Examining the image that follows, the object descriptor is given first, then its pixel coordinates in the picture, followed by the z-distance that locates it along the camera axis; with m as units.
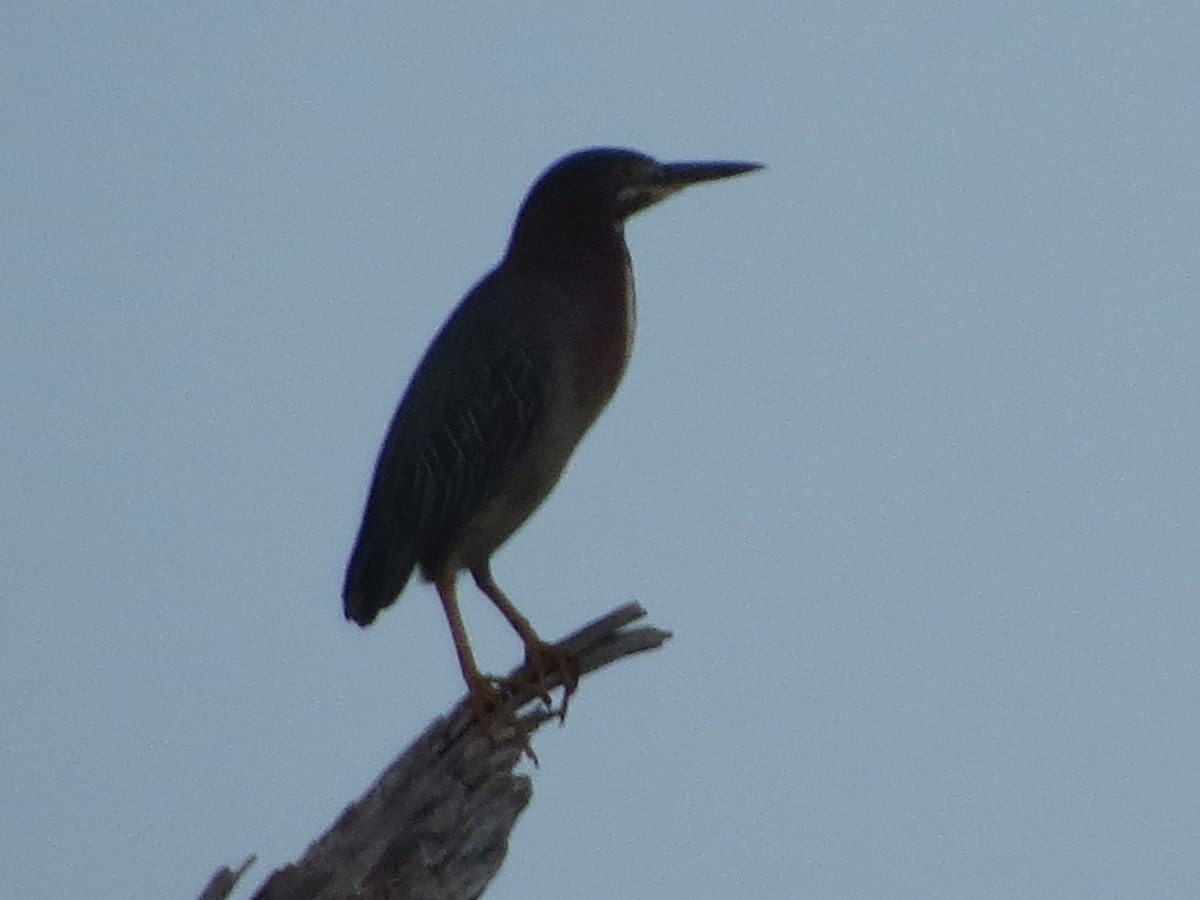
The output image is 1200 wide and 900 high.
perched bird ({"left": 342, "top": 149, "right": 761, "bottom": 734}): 18.14
